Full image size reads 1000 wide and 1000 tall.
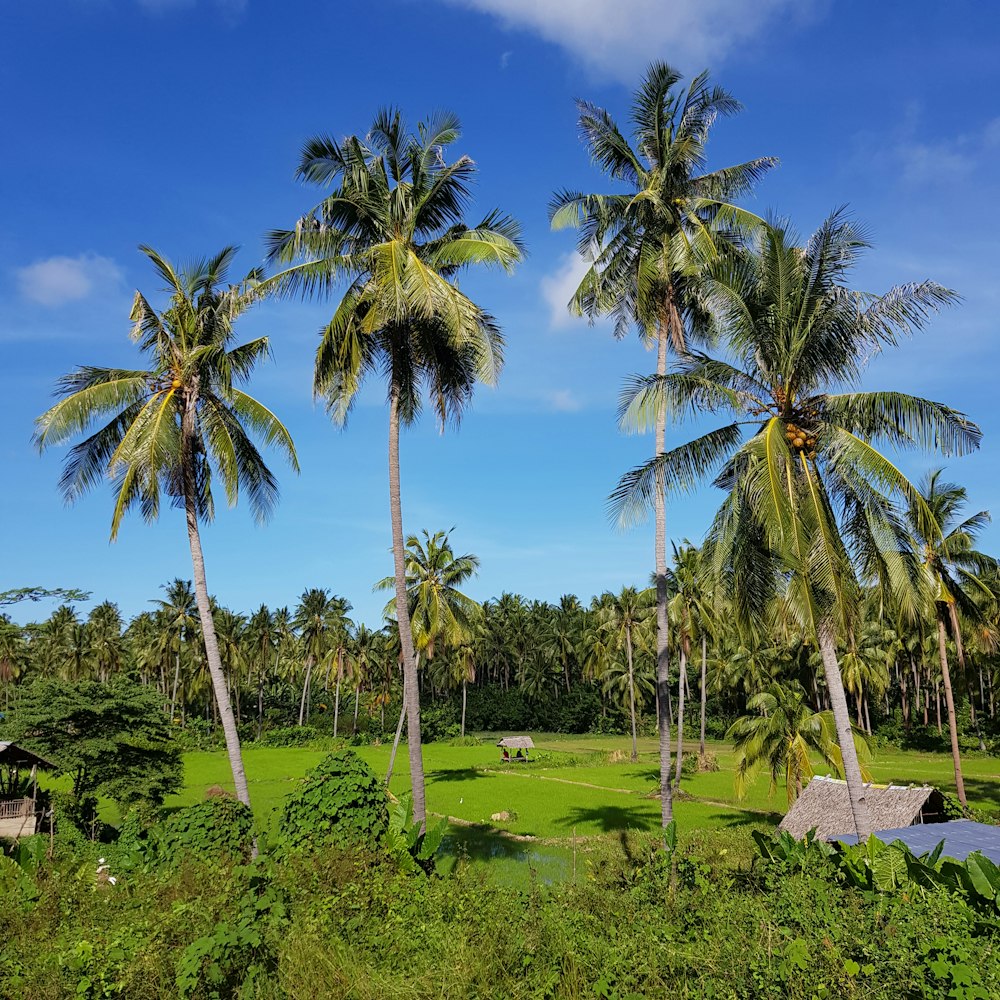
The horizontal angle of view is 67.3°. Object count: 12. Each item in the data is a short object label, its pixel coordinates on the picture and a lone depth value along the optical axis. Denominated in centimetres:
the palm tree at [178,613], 6200
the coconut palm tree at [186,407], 1689
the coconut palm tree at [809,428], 1376
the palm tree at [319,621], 6519
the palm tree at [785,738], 2481
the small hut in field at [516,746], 5141
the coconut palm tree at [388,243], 1659
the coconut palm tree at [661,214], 1731
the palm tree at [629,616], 5184
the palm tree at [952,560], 2553
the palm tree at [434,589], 3472
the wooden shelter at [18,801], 2153
